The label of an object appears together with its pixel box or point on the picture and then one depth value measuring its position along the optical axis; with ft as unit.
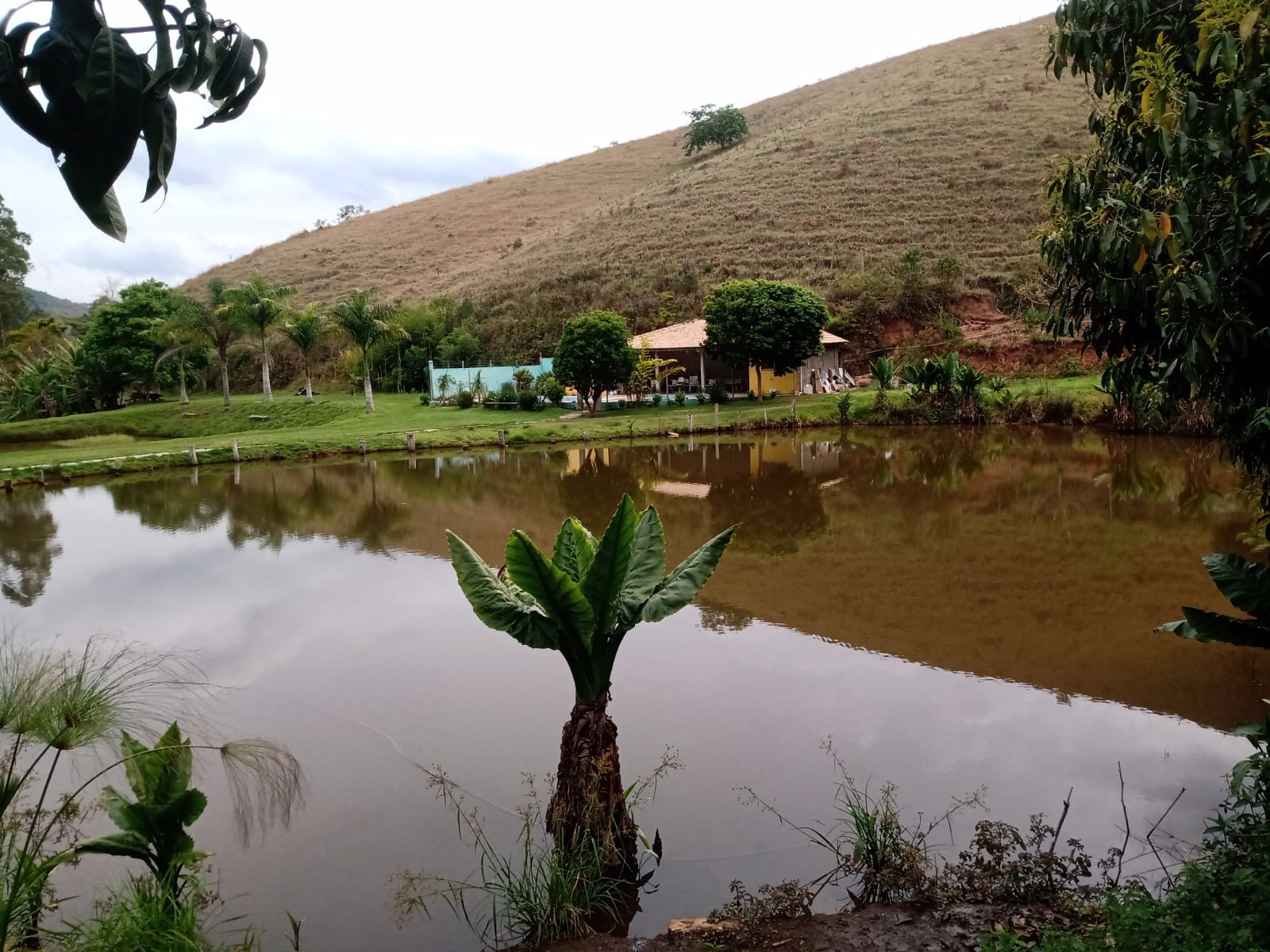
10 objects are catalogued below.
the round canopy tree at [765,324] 93.66
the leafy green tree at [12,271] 149.28
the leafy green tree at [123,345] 110.93
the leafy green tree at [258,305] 98.17
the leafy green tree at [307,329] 103.04
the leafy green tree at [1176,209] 11.05
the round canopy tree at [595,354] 94.79
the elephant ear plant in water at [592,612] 14.21
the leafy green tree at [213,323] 99.60
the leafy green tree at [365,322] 97.35
